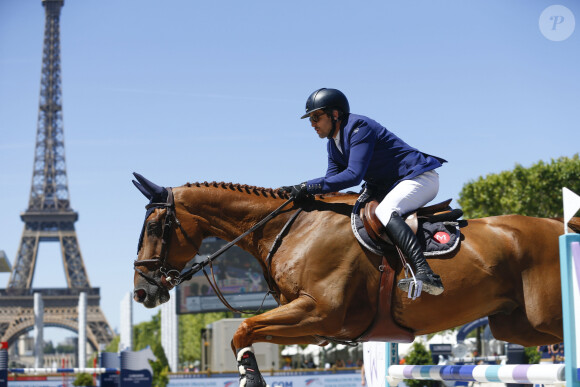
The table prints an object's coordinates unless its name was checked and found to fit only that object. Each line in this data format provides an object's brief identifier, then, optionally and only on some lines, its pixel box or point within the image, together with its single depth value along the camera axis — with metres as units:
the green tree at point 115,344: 111.40
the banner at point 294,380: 22.80
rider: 5.41
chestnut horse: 5.17
